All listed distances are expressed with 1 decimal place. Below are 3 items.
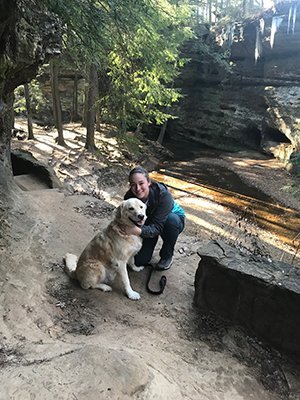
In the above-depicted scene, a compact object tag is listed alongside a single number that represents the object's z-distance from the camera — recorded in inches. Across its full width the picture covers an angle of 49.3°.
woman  150.1
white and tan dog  148.9
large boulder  132.0
